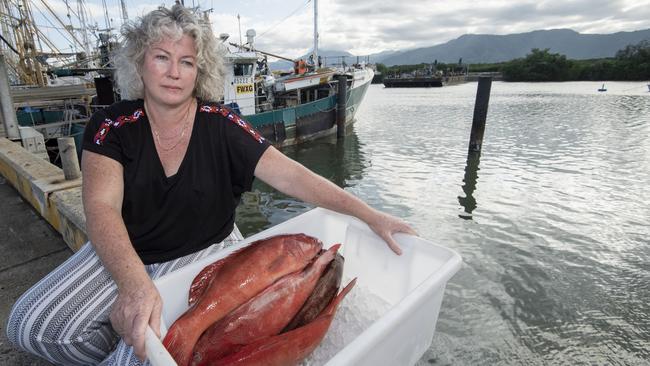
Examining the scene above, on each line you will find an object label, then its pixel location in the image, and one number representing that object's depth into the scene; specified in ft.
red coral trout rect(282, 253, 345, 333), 4.39
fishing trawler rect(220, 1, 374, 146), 47.06
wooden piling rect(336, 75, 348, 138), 54.95
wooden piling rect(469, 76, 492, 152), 40.86
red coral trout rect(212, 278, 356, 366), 3.42
